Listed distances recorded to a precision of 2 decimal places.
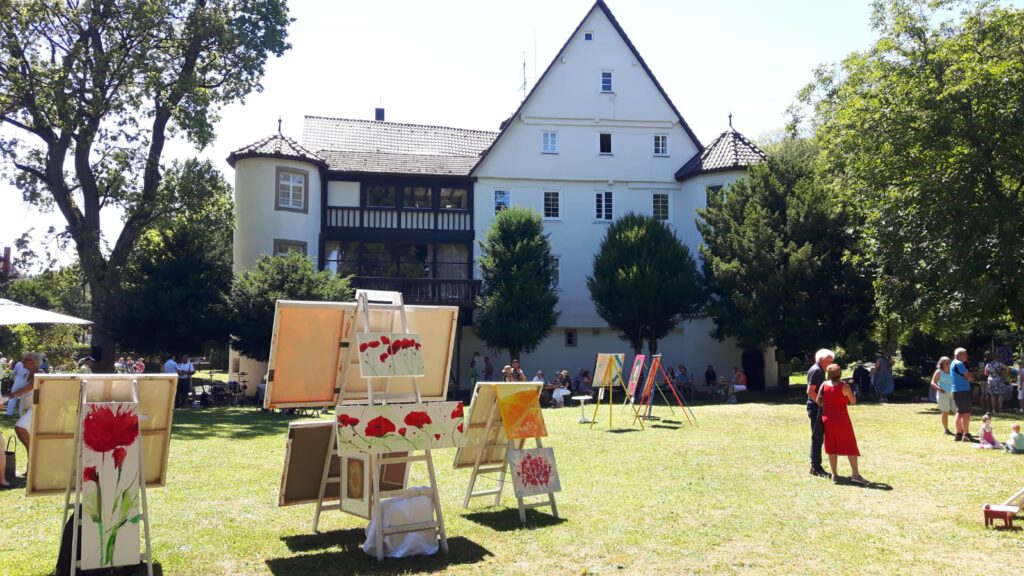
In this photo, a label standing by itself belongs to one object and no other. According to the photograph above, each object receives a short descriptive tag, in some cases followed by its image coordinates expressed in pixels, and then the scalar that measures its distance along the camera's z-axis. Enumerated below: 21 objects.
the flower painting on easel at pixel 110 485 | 6.65
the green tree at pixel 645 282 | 33.72
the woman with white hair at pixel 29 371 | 11.87
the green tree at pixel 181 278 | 29.58
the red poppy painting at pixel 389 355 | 7.74
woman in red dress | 11.71
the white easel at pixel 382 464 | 7.64
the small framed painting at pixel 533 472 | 9.22
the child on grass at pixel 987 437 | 15.12
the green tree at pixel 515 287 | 34.19
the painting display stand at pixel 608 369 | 21.02
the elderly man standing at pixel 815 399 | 12.25
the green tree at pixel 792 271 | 30.61
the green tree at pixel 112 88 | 27.75
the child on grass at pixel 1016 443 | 14.49
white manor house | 36.59
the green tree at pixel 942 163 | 24.02
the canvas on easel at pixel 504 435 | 9.42
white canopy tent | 12.05
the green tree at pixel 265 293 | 29.19
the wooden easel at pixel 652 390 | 20.16
